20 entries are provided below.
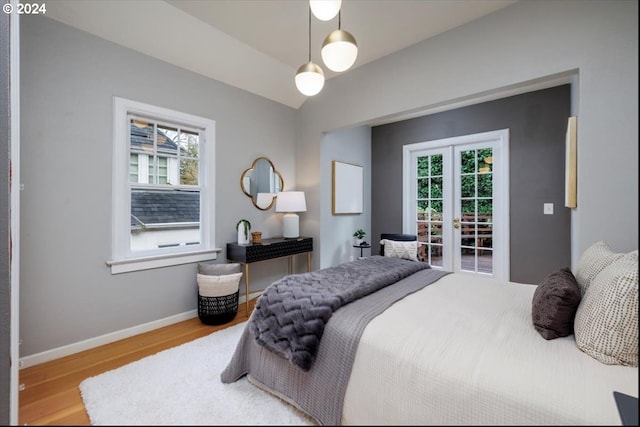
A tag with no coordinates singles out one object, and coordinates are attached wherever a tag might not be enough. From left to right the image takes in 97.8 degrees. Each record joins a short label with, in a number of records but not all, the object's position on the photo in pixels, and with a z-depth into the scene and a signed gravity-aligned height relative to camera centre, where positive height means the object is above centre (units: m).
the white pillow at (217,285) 2.48 -0.65
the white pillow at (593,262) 1.26 -0.24
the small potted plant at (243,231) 2.99 -0.19
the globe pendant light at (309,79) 1.83 +0.89
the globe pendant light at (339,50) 1.57 +0.94
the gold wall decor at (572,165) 1.72 +0.32
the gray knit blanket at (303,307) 1.15 -0.43
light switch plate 2.75 +0.04
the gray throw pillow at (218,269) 2.68 -0.53
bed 0.63 -0.48
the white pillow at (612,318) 0.90 -0.37
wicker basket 2.45 -0.85
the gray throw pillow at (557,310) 1.14 -0.41
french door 3.13 +0.15
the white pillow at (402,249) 3.60 -0.48
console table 2.80 -0.40
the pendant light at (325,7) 1.52 +1.13
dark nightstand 4.00 -0.47
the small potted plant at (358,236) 4.15 -0.34
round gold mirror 3.24 +0.37
